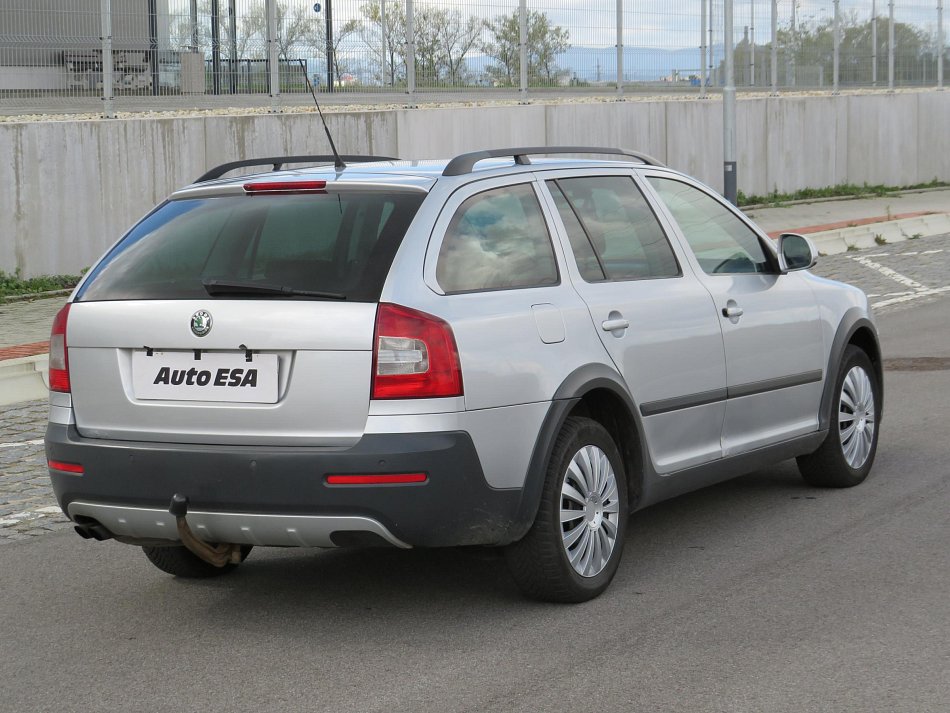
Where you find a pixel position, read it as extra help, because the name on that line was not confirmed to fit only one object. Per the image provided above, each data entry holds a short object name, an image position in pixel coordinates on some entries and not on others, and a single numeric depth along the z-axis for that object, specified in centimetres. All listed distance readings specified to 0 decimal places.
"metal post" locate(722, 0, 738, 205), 2128
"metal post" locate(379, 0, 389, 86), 1959
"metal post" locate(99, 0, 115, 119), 1577
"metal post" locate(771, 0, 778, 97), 2820
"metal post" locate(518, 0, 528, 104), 2238
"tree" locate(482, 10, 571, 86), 2203
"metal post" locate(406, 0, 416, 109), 2019
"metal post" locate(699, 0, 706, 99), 2627
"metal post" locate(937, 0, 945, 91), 3310
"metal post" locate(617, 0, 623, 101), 2433
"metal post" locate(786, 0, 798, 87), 2858
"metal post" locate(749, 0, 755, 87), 2803
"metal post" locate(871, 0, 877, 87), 3131
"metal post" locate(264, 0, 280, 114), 1767
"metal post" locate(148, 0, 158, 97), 1622
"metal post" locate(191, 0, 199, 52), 1652
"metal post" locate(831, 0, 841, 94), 2983
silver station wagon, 487
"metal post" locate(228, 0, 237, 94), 1714
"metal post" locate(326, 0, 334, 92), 1855
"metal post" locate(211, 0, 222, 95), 1703
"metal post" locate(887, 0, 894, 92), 3173
